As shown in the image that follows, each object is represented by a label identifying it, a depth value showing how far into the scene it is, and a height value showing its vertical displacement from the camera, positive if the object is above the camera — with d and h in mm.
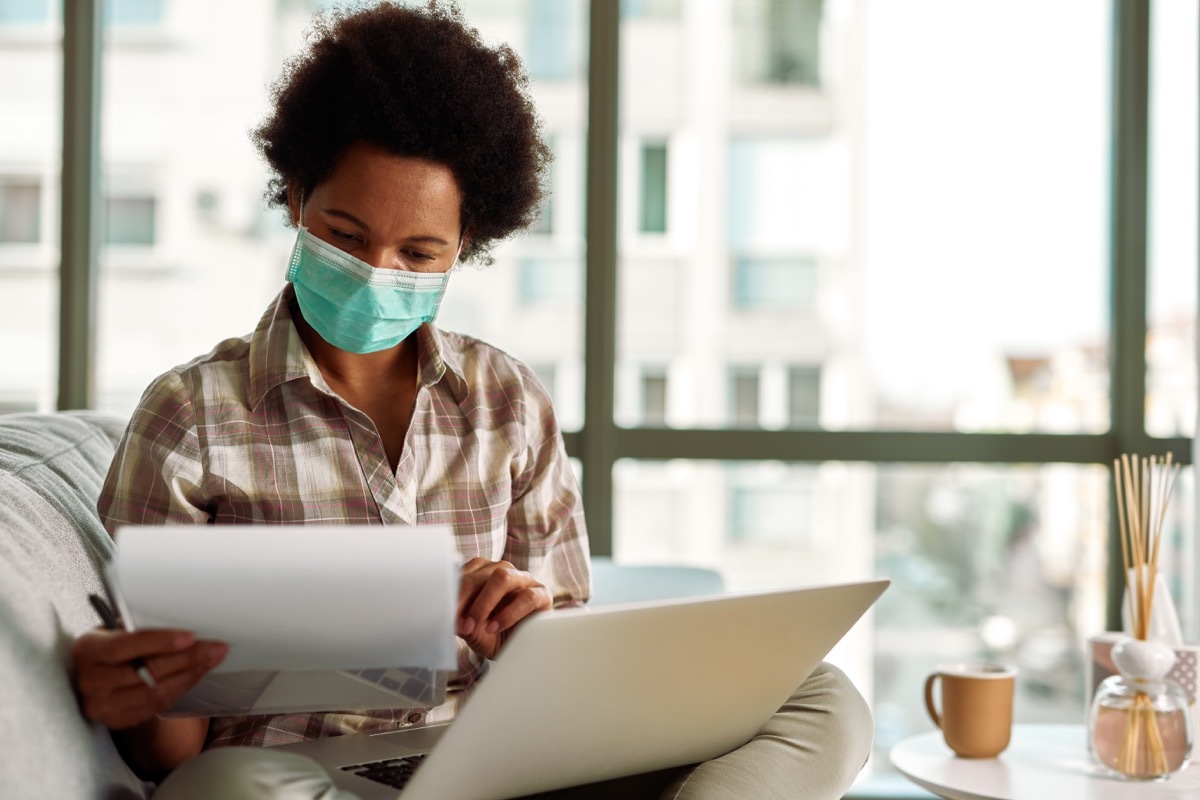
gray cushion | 912 -195
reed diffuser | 1594 -427
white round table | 1561 -518
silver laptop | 909 -255
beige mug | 1705 -450
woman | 1247 -2
